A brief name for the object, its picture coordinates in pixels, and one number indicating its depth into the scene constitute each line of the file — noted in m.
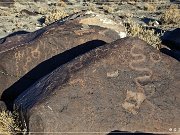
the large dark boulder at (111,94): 3.78
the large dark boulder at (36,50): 5.35
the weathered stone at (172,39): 6.86
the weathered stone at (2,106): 4.85
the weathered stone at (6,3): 16.86
